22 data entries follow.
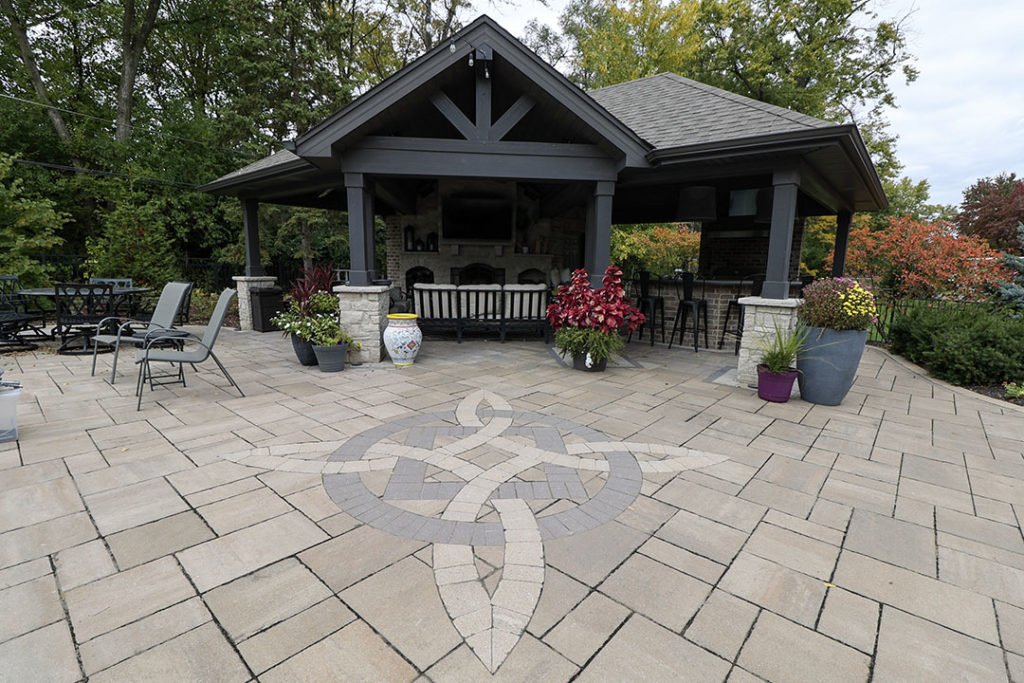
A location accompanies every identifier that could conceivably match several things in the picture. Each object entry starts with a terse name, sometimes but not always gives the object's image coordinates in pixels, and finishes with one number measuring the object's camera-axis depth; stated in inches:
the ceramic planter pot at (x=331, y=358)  197.3
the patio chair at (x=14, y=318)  222.2
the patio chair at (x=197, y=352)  145.7
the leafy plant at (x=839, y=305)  156.3
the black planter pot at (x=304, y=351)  207.2
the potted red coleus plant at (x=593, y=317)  199.6
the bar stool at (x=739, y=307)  249.1
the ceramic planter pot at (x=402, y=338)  208.2
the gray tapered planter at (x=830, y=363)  158.4
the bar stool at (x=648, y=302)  269.4
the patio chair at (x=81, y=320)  226.2
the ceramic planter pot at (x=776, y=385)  163.3
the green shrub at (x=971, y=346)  186.4
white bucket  115.2
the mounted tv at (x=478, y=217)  346.6
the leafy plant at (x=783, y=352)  162.7
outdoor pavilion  179.6
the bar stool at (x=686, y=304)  256.5
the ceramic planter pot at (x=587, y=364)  202.1
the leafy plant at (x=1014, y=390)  174.1
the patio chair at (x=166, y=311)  175.7
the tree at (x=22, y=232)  288.2
